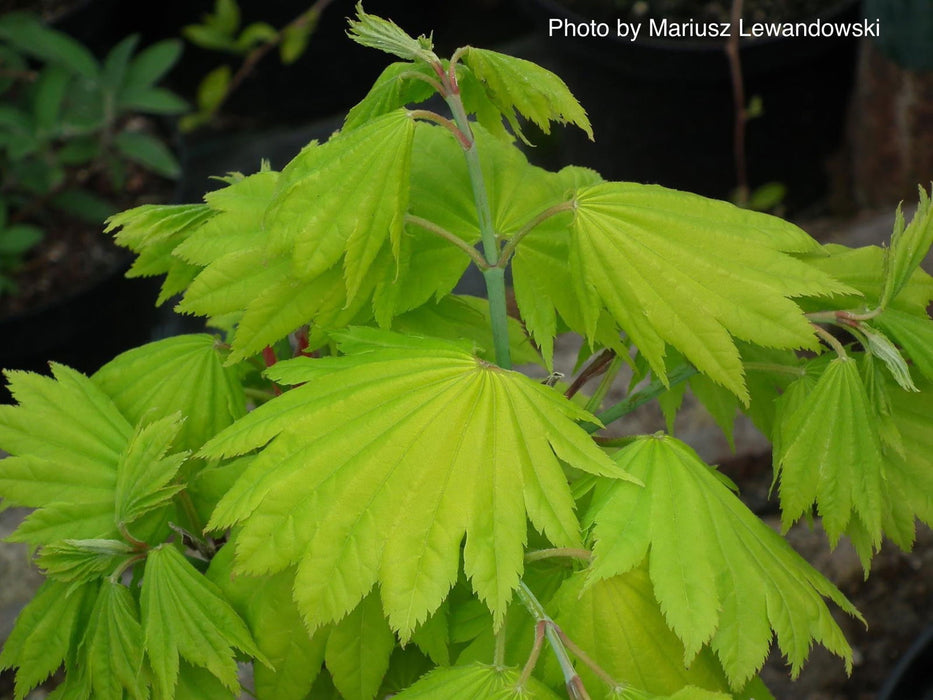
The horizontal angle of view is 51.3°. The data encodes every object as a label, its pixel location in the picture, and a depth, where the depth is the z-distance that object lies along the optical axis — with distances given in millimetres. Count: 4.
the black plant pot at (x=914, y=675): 1290
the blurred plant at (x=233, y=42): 2627
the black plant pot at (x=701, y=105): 2193
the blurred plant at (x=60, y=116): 1935
